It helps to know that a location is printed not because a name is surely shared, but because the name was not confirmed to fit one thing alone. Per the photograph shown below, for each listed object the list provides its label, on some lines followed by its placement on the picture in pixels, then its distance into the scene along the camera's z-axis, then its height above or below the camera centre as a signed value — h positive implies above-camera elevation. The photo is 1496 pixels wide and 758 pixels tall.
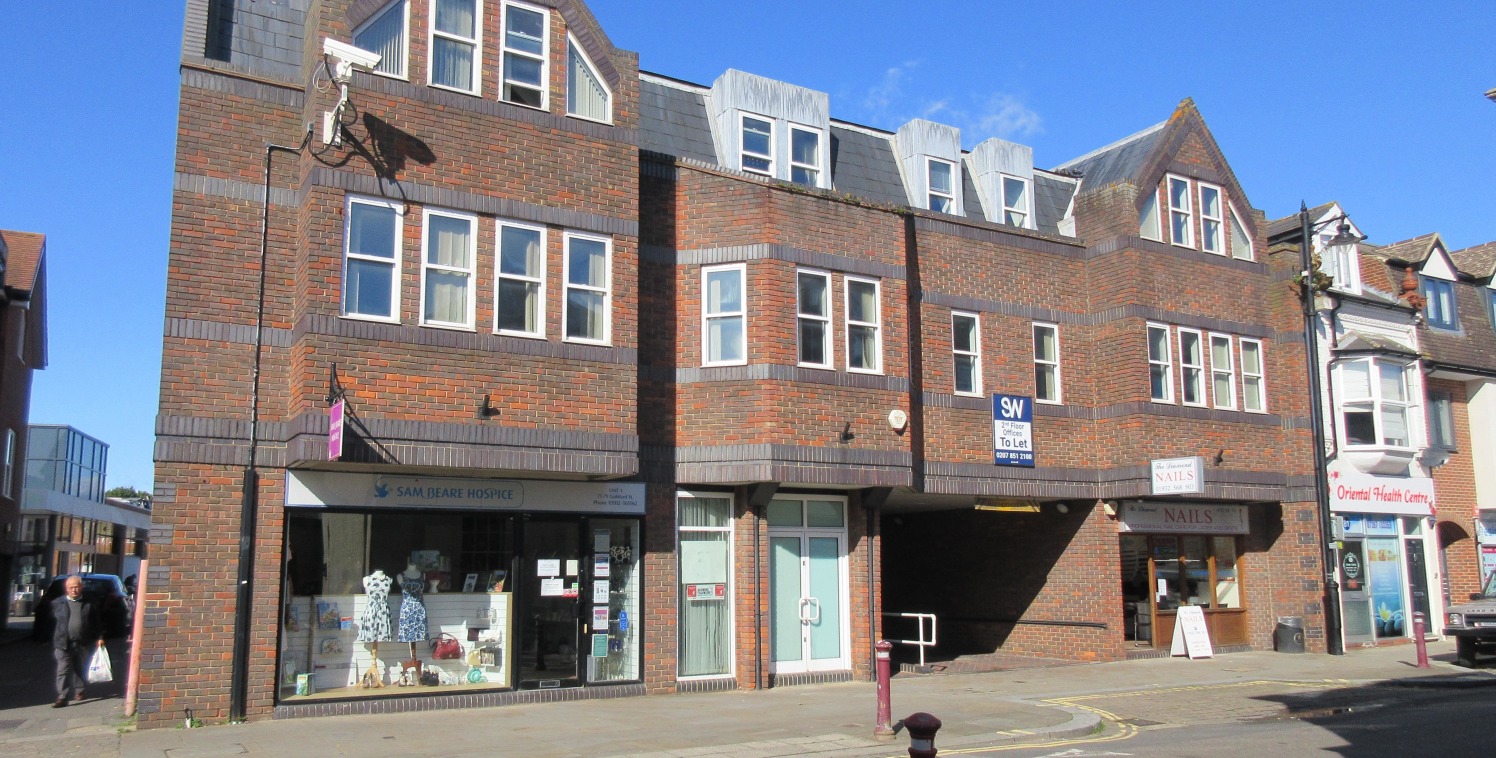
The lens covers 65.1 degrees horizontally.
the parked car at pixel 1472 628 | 19.34 -1.08
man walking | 15.20 -0.85
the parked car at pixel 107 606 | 27.06 -0.89
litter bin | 21.78 -1.33
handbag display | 14.76 -1.02
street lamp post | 21.50 +1.81
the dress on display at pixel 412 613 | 14.49 -0.57
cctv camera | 13.67 +5.92
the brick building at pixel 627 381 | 13.79 +2.55
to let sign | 19.62 +2.23
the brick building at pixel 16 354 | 32.25 +6.24
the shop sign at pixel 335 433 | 12.64 +1.44
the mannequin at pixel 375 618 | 14.28 -0.62
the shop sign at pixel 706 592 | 16.50 -0.37
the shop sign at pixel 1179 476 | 19.36 +1.45
